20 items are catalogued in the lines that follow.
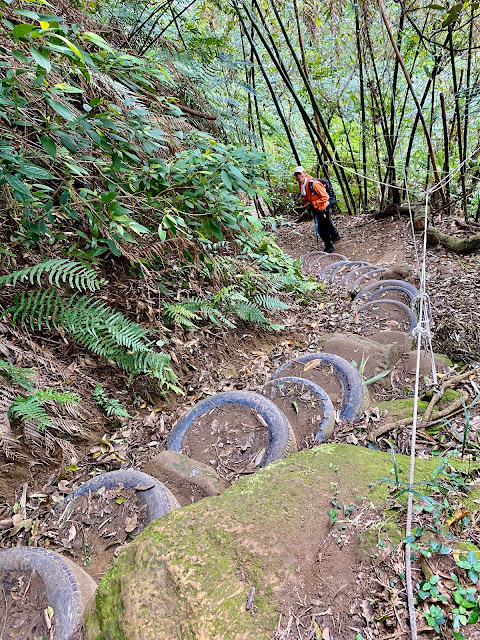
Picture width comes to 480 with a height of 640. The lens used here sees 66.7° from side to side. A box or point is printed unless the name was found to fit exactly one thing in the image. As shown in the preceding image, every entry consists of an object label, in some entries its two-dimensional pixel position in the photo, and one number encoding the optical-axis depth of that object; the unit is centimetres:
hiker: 841
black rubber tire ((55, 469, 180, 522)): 227
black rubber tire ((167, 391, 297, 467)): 276
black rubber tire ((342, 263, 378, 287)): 711
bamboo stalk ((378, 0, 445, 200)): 510
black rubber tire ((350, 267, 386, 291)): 643
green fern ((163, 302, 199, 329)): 379
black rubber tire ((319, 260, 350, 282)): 770
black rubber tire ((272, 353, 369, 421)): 309
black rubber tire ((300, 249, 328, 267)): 919
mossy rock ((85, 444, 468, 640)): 126
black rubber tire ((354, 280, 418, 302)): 570
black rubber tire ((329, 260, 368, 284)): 743
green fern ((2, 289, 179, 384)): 319
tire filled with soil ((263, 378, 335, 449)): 293
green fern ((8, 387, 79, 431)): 253
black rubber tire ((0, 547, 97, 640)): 162
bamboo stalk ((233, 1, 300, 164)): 603
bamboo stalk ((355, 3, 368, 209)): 720
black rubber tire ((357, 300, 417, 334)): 475
